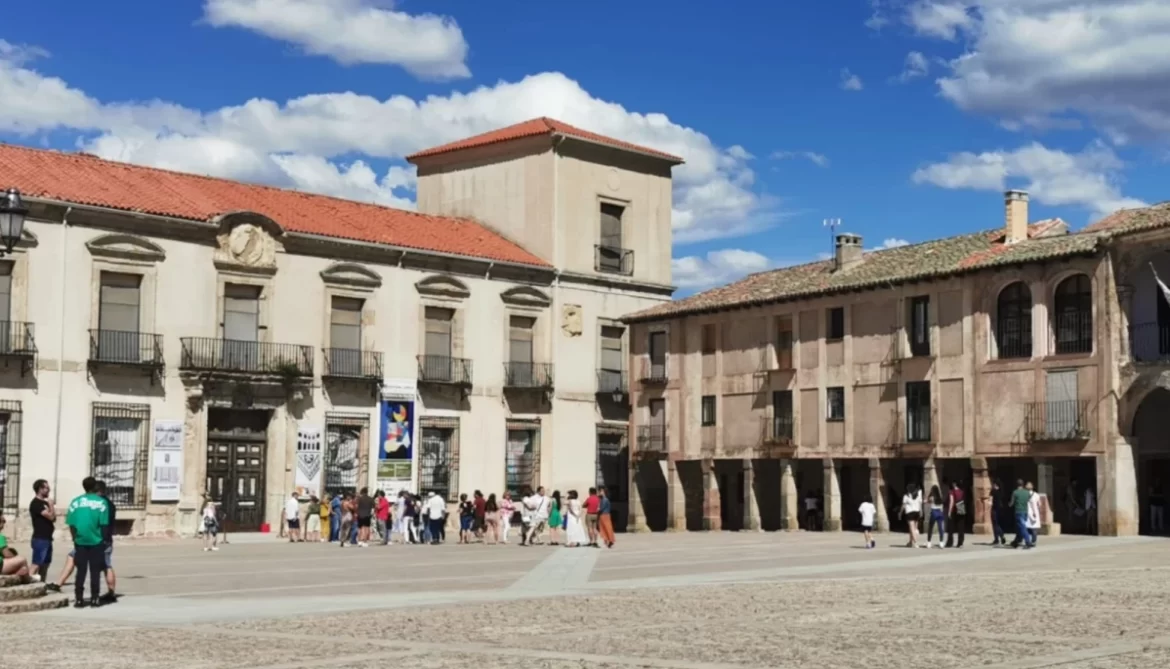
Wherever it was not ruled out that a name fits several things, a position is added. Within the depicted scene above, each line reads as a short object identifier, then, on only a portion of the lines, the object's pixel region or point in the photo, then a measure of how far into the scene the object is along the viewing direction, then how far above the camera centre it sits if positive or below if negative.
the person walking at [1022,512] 32.31 -0.07
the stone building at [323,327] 39.41 +4.78
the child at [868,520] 33.34 -0.27
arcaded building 37.91 +3.36
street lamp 19.75 +3.43
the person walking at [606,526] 35.22 -0.47
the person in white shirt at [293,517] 40.03 -0.37
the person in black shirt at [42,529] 19.81 -0.37
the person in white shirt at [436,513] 39.66 -0.24
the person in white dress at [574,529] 35.59 -0.54
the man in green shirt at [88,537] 18.55 -0.42
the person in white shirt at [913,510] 33.10 -0.05
